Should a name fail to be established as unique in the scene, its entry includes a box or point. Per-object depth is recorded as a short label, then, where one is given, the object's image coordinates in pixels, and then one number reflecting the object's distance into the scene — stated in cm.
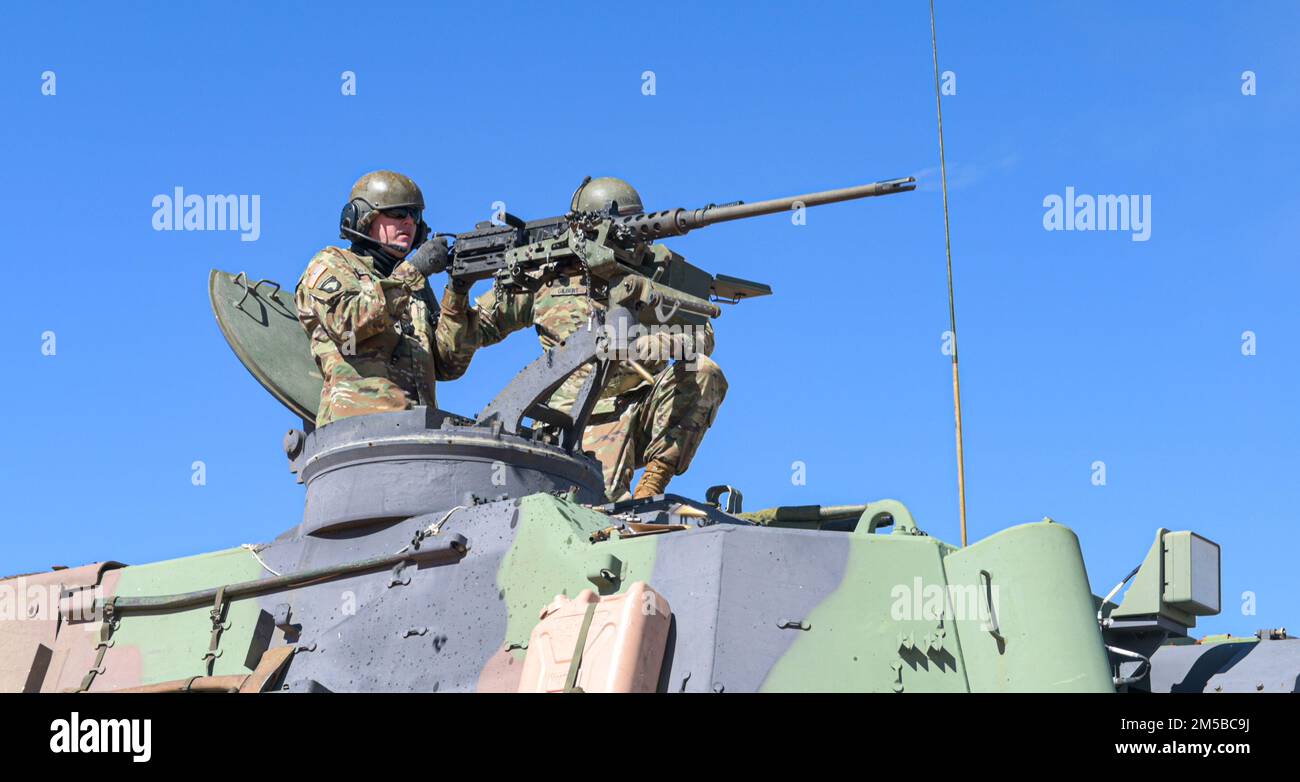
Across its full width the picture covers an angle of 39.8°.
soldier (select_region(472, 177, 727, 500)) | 1566
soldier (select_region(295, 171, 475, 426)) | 1330
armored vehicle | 958
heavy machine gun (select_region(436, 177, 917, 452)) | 1237
